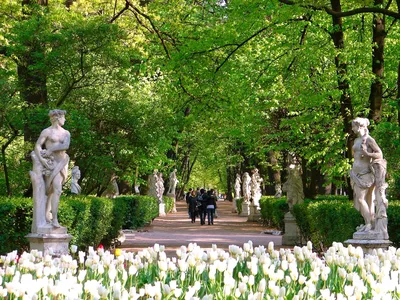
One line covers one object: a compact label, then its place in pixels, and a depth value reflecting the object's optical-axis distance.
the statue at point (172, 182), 56.44
